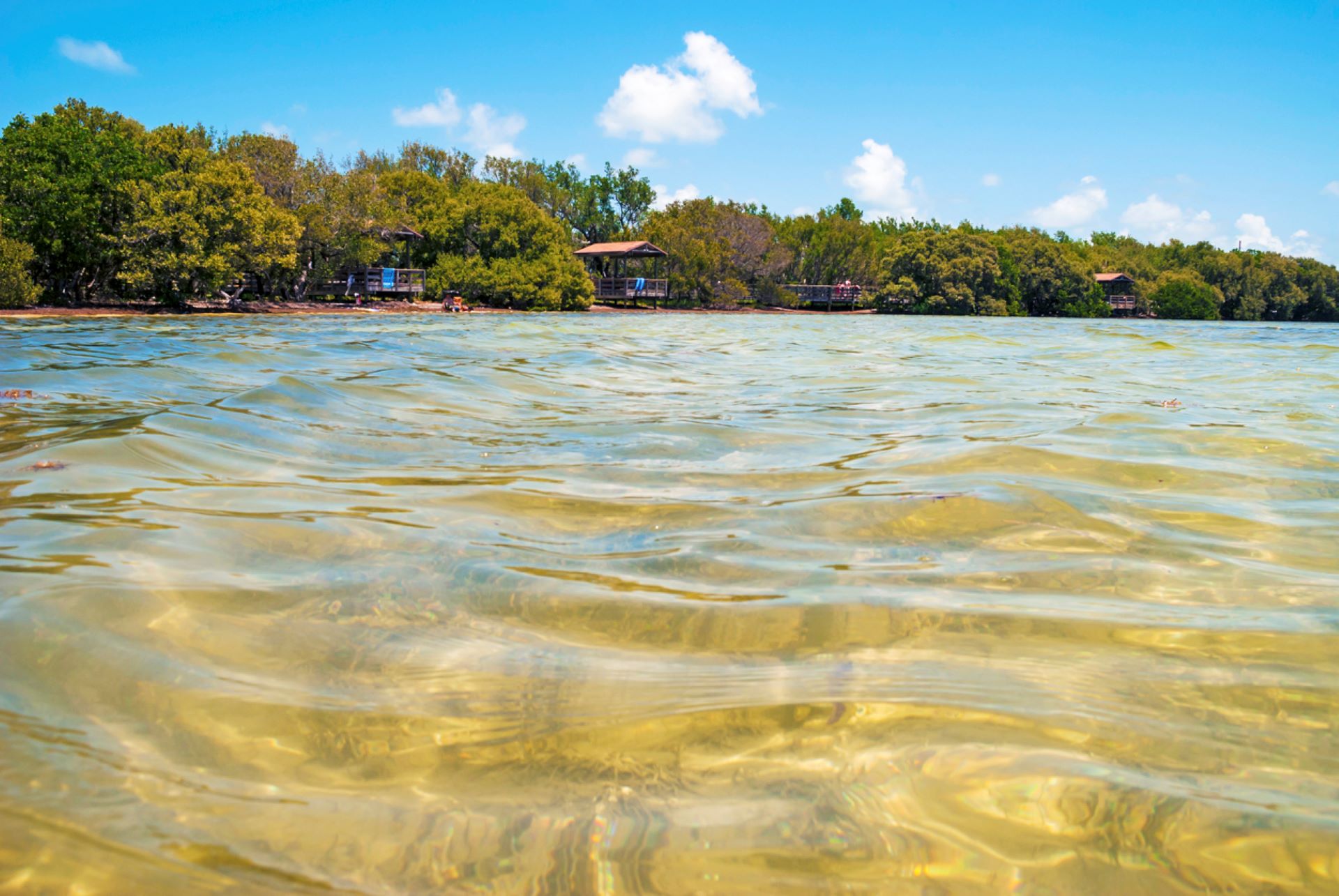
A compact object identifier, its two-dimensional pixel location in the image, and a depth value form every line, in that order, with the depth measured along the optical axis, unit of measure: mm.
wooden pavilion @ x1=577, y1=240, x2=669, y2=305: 42719
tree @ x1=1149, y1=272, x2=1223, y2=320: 60938
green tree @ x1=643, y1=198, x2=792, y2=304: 47750
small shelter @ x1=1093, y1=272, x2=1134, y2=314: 60219
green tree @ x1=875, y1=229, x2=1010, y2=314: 51750
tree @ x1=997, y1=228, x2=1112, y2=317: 57312
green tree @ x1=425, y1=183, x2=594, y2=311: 36938
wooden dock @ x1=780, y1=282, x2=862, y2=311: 53719
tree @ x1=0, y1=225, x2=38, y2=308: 18797
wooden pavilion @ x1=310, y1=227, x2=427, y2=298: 33438
